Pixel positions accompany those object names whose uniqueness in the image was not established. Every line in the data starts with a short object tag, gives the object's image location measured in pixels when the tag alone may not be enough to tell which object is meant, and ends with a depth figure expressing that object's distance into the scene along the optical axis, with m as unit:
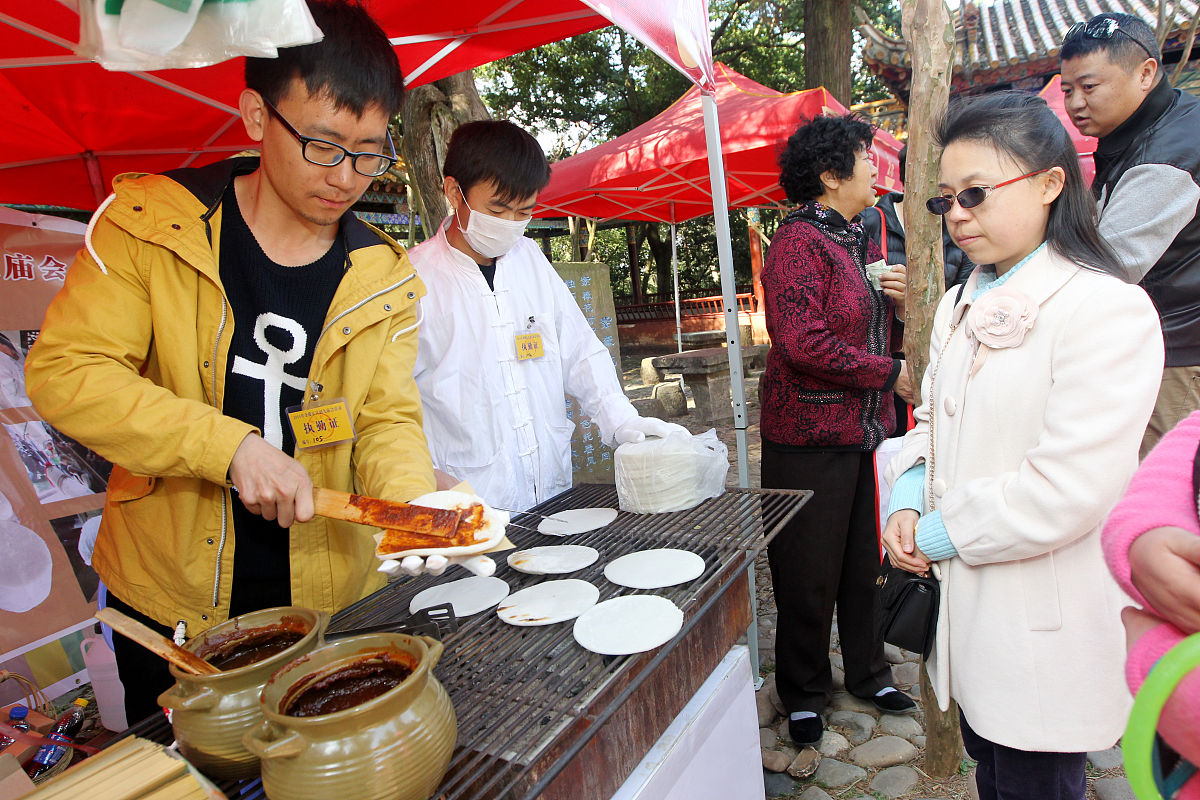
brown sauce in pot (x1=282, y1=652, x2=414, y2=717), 0.93
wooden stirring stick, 0.93
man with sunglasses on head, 2.30
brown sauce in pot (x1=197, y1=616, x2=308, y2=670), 1.08
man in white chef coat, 2.34
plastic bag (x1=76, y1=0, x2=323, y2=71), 0.99
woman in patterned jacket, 2.53
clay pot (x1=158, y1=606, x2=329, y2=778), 0.93
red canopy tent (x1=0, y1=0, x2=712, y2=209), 2.29
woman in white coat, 1.28
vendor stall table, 1.02
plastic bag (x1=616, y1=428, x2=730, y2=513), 2.00
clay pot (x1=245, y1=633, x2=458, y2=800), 0.80
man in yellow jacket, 1.32
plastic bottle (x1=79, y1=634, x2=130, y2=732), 3.10
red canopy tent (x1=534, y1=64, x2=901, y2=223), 6.92
